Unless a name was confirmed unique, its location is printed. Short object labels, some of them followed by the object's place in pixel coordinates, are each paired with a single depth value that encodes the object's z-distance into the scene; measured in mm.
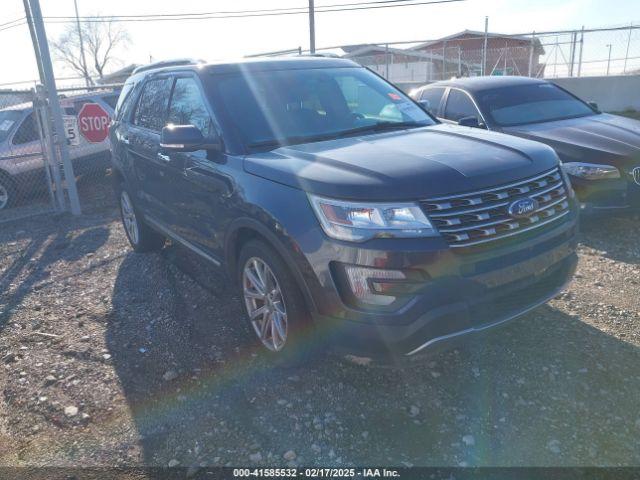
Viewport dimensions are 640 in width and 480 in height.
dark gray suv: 2656
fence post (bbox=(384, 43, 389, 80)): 18073
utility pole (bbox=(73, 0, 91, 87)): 27572
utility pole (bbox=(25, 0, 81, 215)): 7684
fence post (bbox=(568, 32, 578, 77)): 15773
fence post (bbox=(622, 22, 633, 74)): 14761
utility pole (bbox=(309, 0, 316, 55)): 19969
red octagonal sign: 9844
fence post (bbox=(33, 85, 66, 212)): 8062
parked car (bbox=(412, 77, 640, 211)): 5285
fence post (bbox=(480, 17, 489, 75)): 16906
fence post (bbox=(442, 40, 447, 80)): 19433
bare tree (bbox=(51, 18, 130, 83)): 46969
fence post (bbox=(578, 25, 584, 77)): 15660
